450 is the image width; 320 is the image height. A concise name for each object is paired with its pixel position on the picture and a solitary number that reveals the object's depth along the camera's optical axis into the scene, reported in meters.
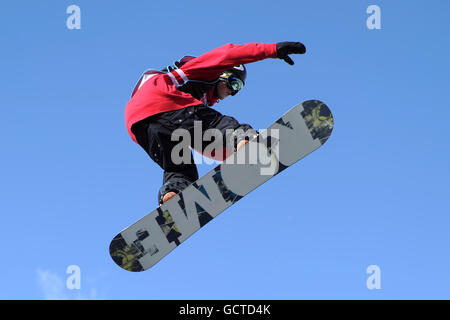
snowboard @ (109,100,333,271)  8.21
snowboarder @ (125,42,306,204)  8.16
